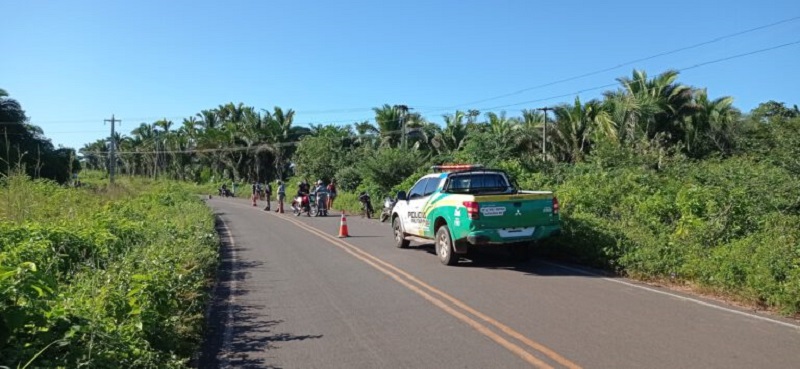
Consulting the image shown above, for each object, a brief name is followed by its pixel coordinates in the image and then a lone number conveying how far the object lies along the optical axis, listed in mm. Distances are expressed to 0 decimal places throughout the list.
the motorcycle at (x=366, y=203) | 27516
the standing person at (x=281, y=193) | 31928
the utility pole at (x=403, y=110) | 41938
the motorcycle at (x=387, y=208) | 23531
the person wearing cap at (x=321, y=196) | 27703
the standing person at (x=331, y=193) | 32881
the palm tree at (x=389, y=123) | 52094
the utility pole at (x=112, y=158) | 52150
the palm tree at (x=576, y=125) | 39031
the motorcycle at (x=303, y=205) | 28406
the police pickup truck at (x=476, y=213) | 11125
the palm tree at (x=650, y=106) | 36844
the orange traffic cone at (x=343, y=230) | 17703
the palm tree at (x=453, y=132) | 46844
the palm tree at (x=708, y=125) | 39844
